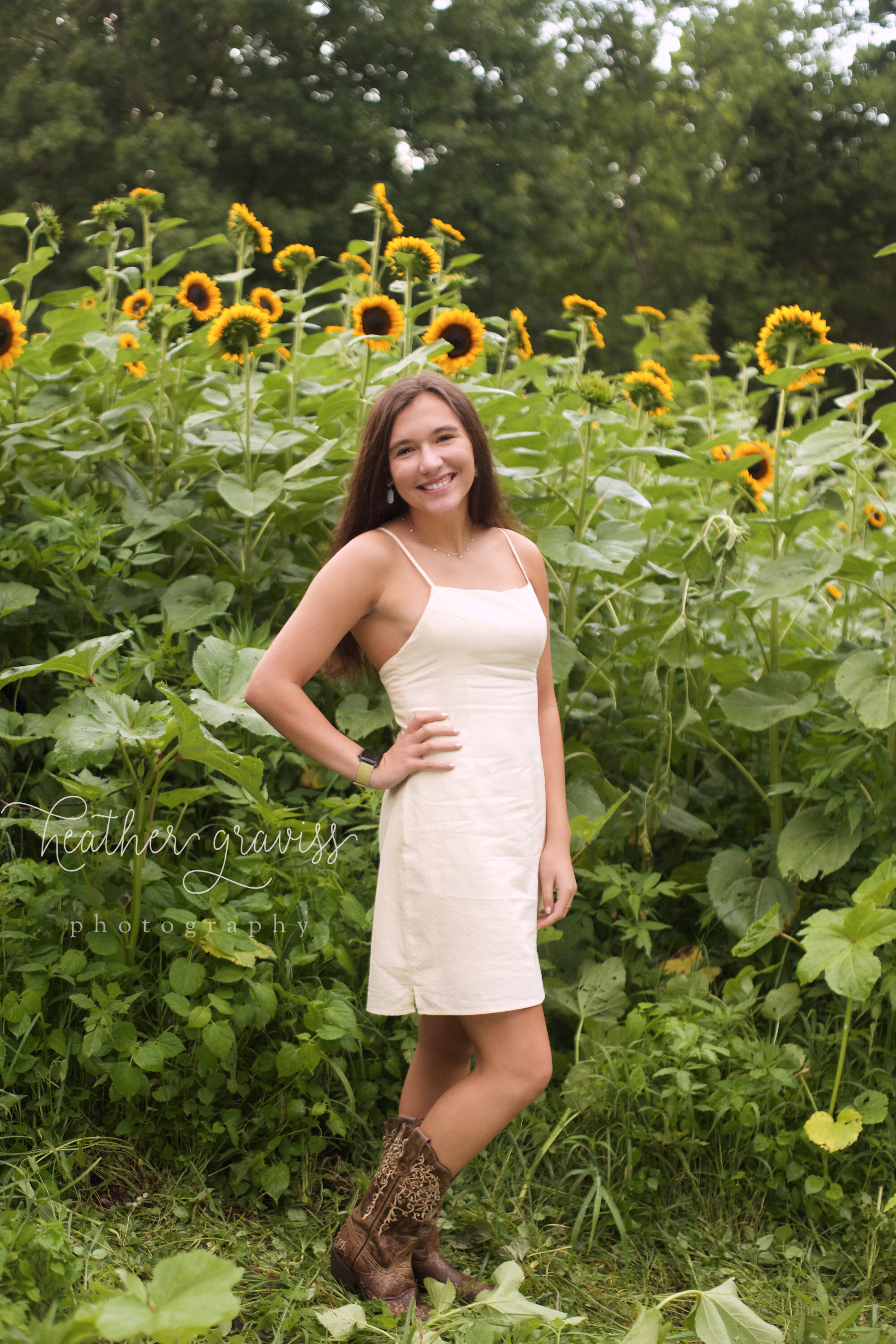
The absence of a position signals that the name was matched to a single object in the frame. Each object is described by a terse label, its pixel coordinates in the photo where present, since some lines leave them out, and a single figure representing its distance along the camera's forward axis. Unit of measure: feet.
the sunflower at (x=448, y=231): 10.84
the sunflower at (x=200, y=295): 10.89
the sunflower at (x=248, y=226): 10.66
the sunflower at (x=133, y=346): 10.21
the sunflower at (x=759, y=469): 10.39
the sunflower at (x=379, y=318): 9.71
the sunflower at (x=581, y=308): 10.87
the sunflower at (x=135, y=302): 11.23
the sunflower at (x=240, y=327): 8.89
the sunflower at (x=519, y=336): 11.44
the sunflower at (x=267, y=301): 11.82
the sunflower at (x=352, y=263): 12.04
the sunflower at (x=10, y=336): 9.34
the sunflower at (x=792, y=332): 9.17
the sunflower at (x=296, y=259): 10.41
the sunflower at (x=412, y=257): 9.87
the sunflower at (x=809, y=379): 9.28
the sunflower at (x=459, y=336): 9.64
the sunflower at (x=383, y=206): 10.48
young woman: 6.04
